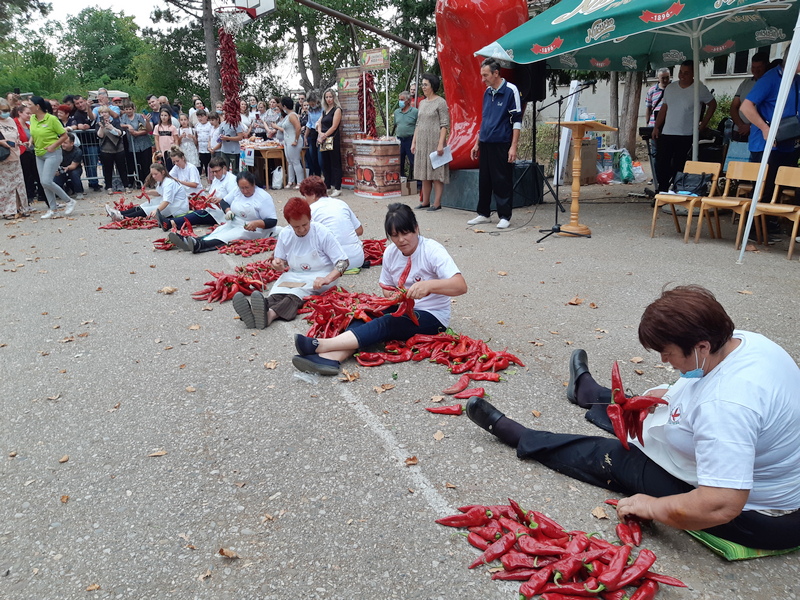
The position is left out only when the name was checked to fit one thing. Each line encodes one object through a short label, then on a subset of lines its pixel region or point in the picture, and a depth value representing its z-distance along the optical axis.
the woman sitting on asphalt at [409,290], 4.62
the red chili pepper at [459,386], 4.31
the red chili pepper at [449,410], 4.04
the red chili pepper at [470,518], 2.92
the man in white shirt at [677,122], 10.23
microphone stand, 9.31
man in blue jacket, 9.51
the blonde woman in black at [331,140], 14.13
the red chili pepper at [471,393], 4.22
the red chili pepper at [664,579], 2.46
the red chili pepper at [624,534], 2.76
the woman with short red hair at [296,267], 5.83
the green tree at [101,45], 59.53
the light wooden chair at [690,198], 8.30
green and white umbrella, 7.46
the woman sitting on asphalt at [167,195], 10.65
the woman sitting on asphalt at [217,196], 10.10
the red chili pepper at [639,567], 2.43
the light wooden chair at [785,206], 7.13
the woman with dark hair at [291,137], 14.63
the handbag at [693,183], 8.46
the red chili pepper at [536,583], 2.46
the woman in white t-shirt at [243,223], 9.16
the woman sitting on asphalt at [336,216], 7.27
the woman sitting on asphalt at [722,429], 2.27
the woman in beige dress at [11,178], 12.06
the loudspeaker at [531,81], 10.84
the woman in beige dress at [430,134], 11.09
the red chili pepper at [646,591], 2.38
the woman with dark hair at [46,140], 12.15
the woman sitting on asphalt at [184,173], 10.99
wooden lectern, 8.27
